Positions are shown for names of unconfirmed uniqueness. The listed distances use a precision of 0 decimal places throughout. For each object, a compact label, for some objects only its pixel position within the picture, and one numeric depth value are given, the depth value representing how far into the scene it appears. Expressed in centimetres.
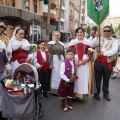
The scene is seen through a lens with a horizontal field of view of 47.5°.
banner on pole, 351
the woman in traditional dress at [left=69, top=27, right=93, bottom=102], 335
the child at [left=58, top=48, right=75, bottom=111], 310
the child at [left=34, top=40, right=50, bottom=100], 358
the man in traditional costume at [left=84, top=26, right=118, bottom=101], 348
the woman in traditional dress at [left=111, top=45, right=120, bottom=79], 483
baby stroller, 212
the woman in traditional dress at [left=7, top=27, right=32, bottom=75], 308
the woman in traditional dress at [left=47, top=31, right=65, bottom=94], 371
